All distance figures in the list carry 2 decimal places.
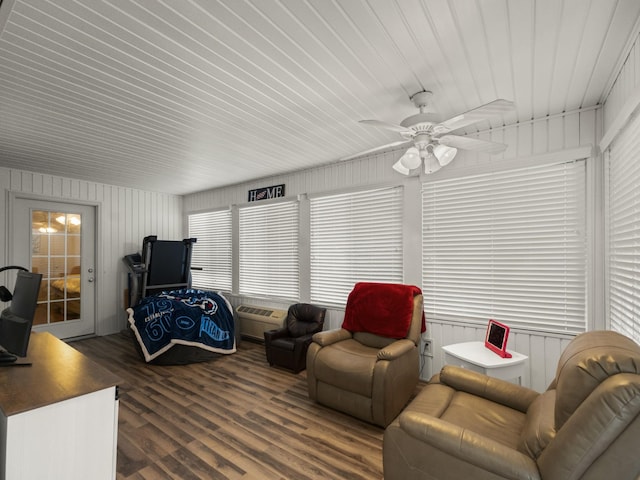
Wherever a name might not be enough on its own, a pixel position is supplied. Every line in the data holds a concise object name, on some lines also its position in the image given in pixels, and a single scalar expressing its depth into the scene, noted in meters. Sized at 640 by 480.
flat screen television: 1.61
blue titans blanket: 3.82
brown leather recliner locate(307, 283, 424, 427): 2.46
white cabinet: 1.27
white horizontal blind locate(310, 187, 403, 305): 3.65
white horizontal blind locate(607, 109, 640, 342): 1.83
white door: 4.41
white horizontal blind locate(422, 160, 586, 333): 2.65
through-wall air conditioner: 4.58
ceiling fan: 1.95
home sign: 4.75
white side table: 2.26
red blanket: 2.98
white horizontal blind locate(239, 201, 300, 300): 4.62
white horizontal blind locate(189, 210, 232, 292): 5.62
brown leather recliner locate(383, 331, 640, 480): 1.02
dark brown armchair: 3.61
